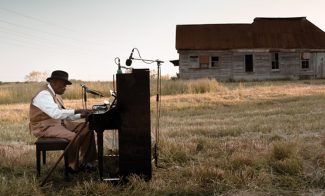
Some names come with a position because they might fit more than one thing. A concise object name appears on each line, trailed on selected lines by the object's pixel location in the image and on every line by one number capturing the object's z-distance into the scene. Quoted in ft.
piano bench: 20.66
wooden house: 108.37
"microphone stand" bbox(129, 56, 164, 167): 20.97
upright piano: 19.25
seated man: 20.88
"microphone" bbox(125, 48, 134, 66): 19.96
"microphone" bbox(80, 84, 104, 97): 19.99
